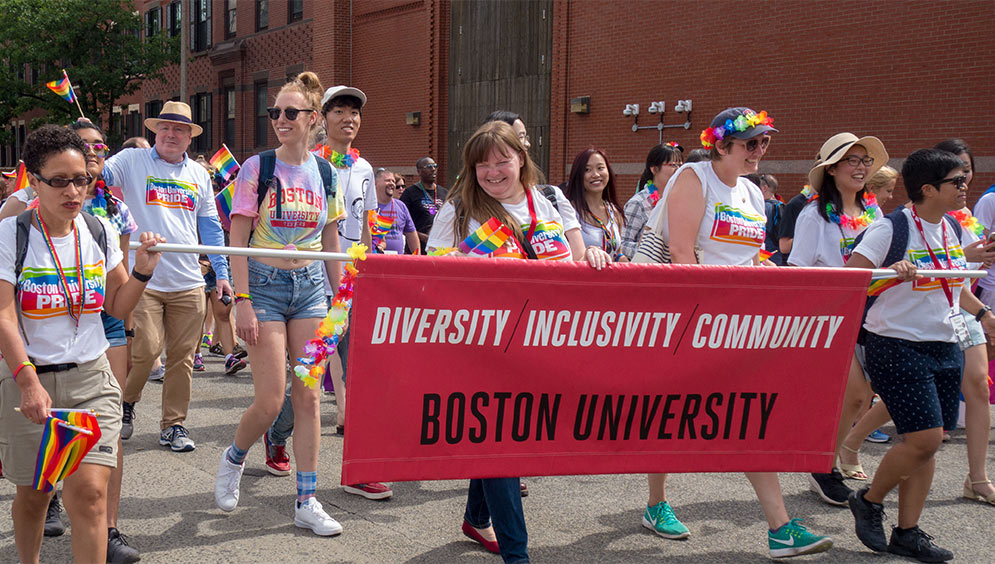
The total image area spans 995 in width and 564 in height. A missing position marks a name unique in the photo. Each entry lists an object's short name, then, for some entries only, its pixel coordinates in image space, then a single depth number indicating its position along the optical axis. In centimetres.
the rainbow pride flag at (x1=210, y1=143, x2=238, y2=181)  968
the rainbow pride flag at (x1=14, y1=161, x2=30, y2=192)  521
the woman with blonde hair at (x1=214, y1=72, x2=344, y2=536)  472
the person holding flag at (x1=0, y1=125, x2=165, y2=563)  342
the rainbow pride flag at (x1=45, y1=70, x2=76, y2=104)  758
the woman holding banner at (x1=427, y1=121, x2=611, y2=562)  394
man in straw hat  620
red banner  374
